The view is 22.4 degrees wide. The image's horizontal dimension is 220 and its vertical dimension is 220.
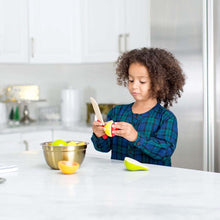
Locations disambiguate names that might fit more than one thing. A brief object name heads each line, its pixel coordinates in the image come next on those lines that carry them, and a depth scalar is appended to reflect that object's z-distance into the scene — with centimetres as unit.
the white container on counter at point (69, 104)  431
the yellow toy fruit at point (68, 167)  204
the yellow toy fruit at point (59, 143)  213
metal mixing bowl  209
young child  231
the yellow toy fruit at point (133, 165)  209
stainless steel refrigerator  311
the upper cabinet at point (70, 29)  382
